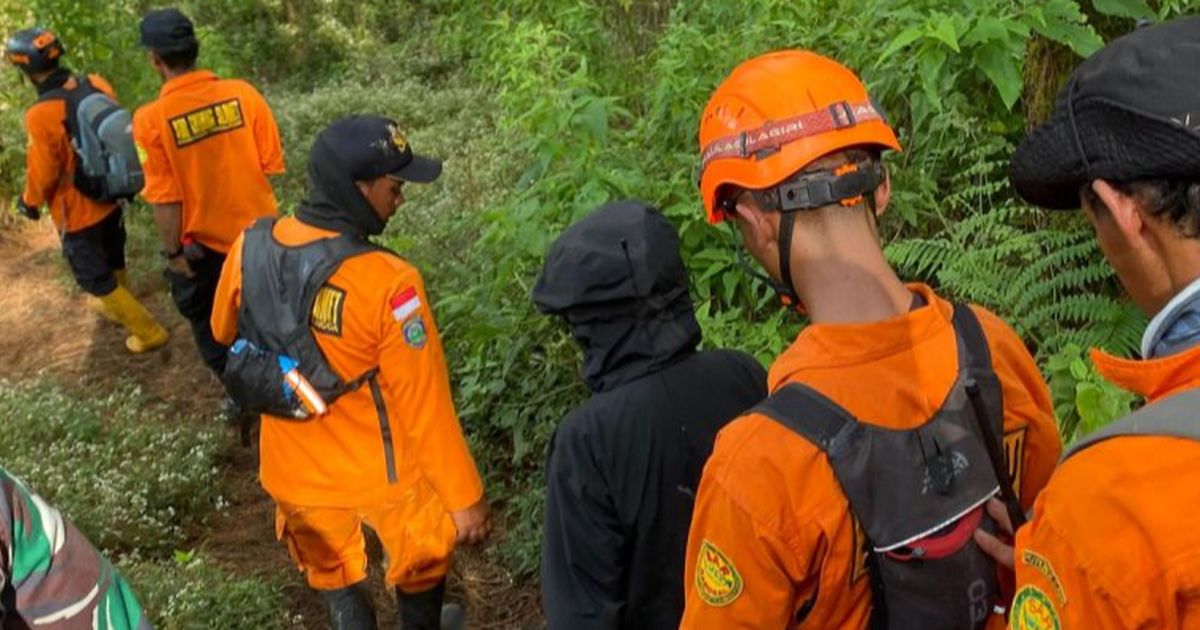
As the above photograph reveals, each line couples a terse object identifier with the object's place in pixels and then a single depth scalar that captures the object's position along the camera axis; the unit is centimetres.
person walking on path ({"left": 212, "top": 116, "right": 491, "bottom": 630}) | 374
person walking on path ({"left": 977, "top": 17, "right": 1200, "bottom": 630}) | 127
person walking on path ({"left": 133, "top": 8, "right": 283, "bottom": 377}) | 602
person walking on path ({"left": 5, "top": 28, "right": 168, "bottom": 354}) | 704
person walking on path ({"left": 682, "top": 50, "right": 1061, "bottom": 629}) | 179
